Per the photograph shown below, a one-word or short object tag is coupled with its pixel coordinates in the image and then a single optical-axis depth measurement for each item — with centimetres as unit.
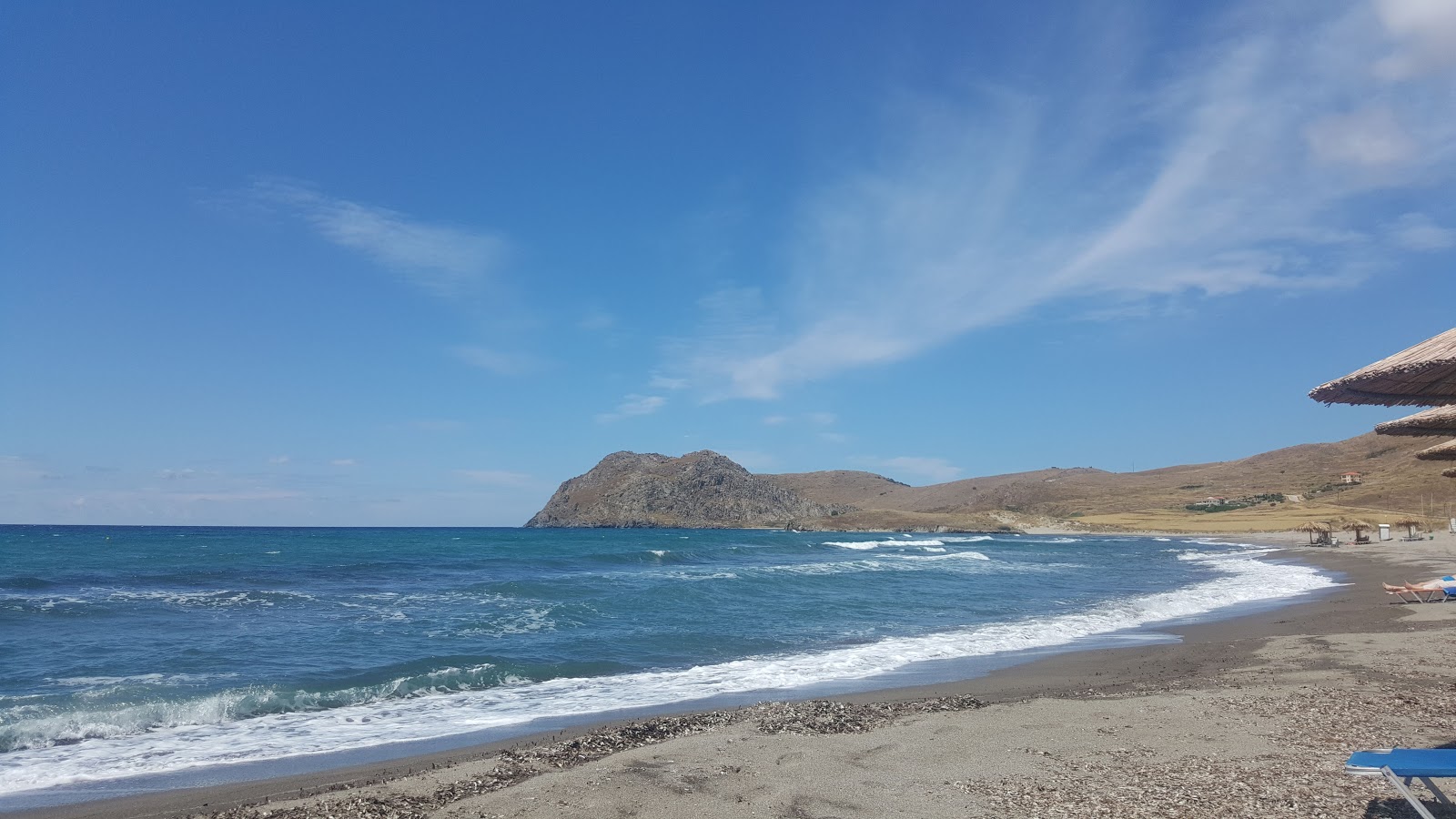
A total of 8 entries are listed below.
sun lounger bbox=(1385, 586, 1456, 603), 1890
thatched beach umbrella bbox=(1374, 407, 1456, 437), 815
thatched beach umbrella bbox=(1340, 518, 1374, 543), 4541
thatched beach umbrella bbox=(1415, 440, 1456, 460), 963
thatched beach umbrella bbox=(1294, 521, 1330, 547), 4881
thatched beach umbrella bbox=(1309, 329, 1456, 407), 511
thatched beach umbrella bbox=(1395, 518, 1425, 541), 4631
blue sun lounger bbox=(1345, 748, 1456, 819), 445
